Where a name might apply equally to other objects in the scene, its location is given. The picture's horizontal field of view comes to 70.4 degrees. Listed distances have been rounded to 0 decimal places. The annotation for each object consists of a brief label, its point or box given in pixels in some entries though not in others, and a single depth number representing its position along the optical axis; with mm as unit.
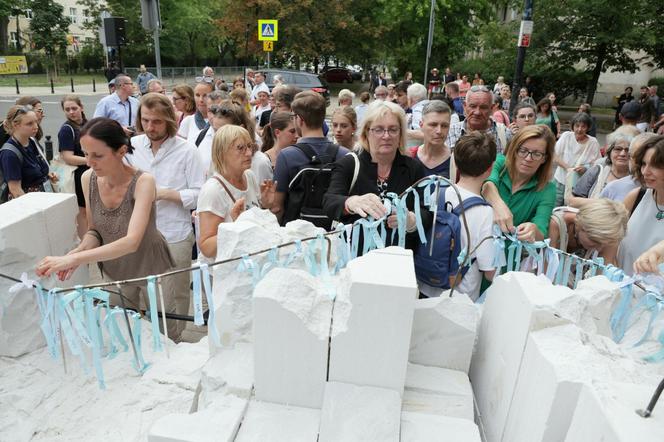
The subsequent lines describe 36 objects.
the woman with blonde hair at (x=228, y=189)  3023
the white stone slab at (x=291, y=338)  1615
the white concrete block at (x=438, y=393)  1710
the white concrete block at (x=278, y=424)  1579
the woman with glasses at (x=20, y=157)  4730
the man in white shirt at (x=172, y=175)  3746
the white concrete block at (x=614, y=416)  1068
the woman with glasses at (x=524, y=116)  6500
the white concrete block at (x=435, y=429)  1571
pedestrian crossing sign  13471
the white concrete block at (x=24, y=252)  2299
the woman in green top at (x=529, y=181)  3186
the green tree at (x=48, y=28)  38438
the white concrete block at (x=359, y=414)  1542
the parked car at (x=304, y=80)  20534
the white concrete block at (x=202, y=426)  1503
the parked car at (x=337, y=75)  36531
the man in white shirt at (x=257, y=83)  9227
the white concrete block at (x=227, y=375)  1778
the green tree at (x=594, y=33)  16891
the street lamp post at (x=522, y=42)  10430
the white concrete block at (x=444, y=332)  1857
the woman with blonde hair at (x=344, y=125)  4746
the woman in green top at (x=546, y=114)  8703
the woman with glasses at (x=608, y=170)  4484
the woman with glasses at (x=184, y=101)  6363
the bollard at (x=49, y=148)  8336
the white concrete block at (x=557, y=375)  1339
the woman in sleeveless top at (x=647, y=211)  3004
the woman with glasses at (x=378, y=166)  2941
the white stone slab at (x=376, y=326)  1538
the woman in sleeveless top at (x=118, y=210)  2773
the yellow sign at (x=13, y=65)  33812
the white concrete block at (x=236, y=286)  1972
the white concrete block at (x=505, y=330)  1551
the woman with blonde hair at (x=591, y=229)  2789
